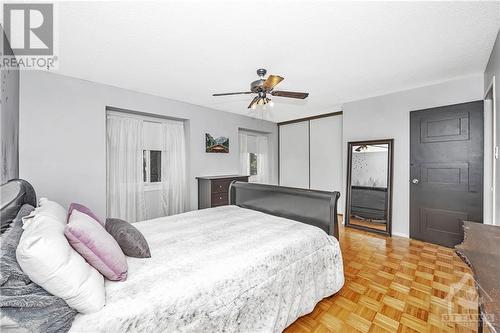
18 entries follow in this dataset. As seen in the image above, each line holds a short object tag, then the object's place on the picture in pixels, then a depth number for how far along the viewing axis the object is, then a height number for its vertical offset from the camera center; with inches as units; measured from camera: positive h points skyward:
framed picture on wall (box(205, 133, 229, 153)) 178.7 +18.8
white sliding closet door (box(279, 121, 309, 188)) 221.8 +12.2
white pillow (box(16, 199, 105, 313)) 34.5 -16.9
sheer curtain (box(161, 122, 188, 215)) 161.9 -3.7
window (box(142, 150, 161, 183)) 155.9 +0.0
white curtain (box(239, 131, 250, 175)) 213.2 +12.2
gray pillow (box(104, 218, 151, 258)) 57.1 -19.9
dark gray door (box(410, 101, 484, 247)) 118.1 -2.7
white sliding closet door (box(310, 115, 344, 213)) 194.7 +11.5
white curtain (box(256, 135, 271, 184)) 234.2 +6.6
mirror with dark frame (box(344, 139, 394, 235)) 148.9 -13.9
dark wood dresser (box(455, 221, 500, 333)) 28.1 -17.7
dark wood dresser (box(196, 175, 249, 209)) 162.9 -18.9
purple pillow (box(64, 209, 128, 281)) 43.6 -17.1
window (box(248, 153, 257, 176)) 228.4 +2.2
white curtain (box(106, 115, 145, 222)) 138.2 -2.0
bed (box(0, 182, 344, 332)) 42.5 -26.0
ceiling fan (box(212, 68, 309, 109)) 89.2 +34.0
